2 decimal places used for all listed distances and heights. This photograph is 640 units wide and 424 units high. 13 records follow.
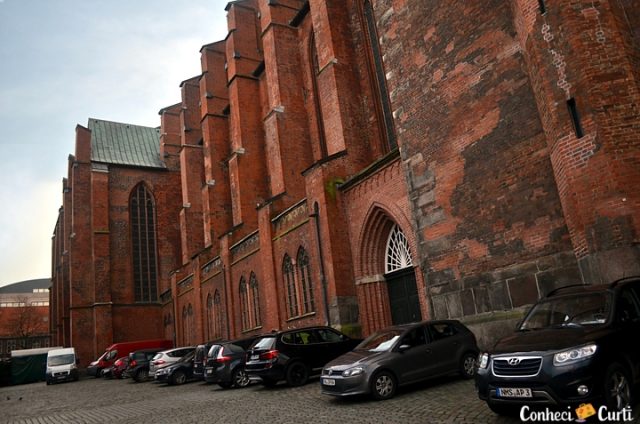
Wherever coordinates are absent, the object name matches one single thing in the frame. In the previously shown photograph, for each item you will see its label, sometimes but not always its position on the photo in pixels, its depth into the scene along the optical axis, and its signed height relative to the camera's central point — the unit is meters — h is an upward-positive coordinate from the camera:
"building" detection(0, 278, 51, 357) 72.44 +7.76
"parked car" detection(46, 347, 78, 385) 31.05 +0.14
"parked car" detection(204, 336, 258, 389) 14.23 -0.50
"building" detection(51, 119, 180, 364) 38.59 +9.54
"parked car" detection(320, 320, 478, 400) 8.96 -0.60
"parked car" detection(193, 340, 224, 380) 16.73 -0.29
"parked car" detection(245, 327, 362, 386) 12.34 -0.35
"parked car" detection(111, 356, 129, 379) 27.36 -0.35
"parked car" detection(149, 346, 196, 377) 19.24 -0.10
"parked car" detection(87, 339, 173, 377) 31.34 +0.46
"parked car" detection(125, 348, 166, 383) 22.67 -0.30
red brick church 9.15 +4.01
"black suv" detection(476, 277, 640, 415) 5.52 -0.56
